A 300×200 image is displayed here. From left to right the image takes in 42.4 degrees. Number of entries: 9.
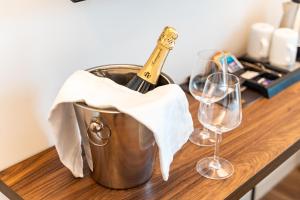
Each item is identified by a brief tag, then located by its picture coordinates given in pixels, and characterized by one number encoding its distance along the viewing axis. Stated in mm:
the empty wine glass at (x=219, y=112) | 871
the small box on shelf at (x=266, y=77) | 1227
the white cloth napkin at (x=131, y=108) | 723
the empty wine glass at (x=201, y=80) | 1021
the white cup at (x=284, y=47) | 1313
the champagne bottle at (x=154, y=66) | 793
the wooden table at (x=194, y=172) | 848
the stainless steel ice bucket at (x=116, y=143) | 753
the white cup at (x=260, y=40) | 1359
